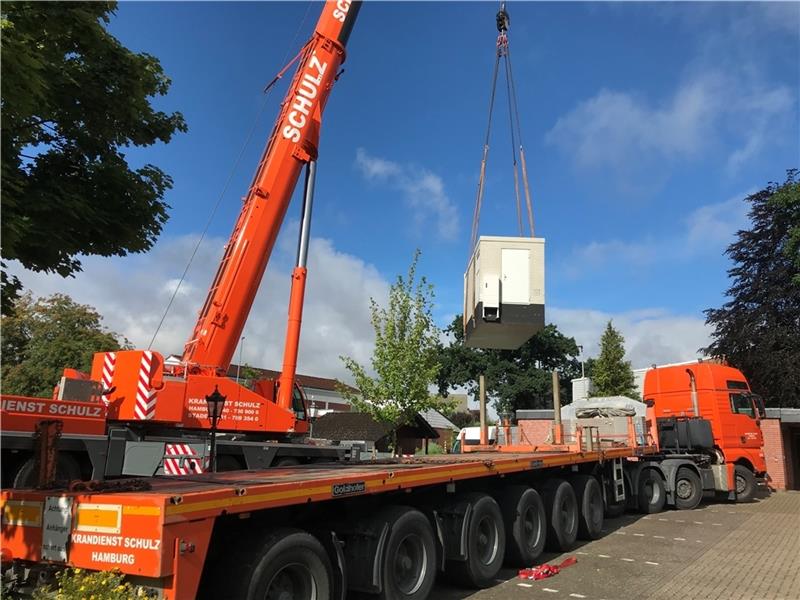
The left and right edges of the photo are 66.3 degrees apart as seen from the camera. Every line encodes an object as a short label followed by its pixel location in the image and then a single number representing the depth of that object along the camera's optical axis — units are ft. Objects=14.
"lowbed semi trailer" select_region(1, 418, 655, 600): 12.47
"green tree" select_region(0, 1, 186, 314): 19.38
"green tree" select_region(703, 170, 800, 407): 81.46
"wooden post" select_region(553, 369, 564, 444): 43.14
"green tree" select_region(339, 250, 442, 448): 76.89
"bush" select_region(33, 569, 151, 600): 11.59
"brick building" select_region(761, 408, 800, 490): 64.95
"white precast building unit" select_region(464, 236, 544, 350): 31.86
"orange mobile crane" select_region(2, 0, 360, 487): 28.53
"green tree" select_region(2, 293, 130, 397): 110.01
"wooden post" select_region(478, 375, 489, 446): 43.70
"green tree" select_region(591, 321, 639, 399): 141.90
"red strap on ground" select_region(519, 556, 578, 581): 24.63
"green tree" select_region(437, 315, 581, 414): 164.45
